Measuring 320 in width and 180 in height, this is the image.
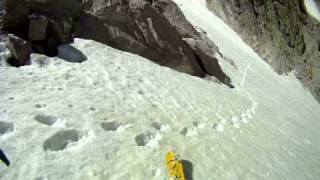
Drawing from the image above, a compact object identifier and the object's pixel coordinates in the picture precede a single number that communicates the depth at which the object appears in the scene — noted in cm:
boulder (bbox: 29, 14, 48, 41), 412
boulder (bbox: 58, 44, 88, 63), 426
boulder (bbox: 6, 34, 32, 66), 370
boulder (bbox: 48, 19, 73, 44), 435
